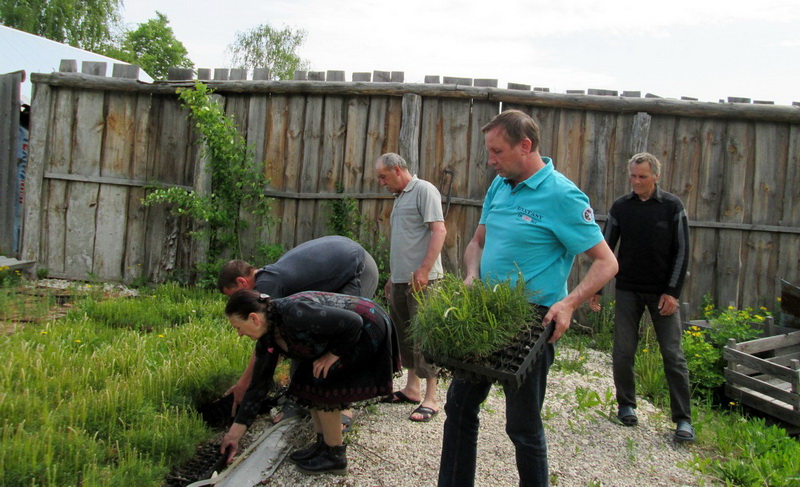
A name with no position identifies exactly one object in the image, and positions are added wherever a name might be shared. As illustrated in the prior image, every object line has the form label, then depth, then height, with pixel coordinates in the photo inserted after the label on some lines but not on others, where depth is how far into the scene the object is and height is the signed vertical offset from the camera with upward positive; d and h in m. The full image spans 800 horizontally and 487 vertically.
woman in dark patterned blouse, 2.88 -0.64
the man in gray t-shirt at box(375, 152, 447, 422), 4.29 -0.05
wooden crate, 4.75 -0.95
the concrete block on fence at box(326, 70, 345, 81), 6.88 +1.81
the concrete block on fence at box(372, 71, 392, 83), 6.86 +1.83
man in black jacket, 4.25 -0.14
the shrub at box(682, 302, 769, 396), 5.41 -0.77
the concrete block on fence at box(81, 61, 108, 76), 7.14 +1.74
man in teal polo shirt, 2.58 -0.04
